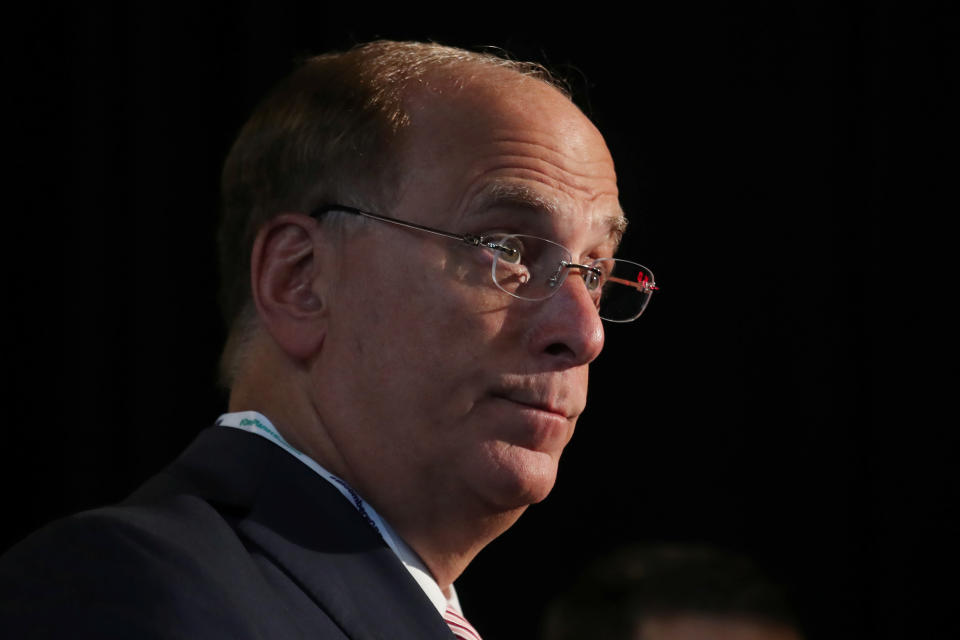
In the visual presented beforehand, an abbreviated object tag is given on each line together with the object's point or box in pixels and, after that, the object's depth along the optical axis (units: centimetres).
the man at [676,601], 319
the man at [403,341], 303
